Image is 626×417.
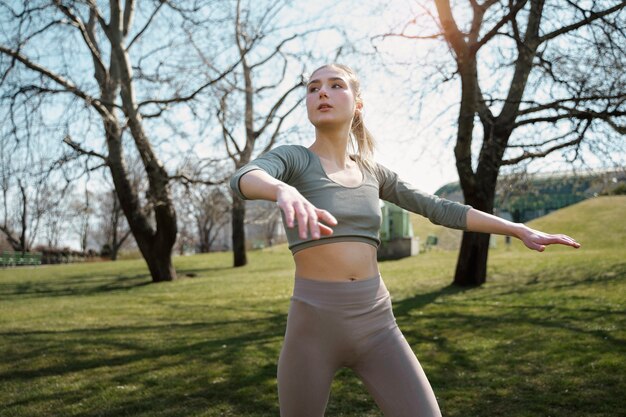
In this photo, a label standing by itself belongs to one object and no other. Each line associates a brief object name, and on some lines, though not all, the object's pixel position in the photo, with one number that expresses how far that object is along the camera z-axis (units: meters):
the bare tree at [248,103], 18.61
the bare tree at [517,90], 10.65
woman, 2.57
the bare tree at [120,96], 15.16
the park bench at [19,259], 34.53
